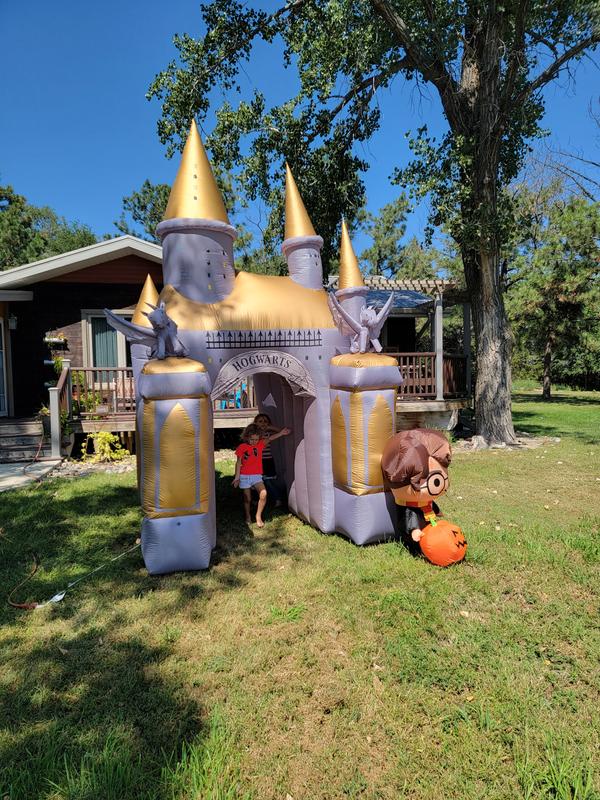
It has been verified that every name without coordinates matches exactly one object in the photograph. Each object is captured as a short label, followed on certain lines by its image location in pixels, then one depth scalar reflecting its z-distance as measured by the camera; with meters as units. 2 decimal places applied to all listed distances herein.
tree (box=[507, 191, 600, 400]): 20.50
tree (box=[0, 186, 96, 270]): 23.91
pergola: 12.08
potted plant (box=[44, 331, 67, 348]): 12.13
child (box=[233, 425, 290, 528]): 5.84
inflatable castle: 4.30
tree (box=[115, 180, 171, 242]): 27.41
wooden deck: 10.11
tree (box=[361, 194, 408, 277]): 30.96
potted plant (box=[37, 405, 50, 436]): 10.19
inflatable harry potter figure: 4.39
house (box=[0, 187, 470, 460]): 11.74
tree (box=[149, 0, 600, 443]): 9.71
